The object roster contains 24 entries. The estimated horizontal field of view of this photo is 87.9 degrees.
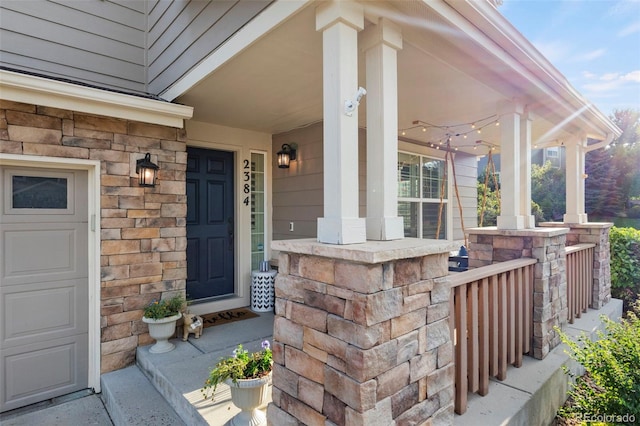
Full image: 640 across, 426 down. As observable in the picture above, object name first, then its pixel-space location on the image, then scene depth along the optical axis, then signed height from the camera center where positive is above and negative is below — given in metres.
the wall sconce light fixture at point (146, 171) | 3.06 +0.42
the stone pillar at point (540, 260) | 2.76 -0.42
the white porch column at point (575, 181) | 4.53 +0.45
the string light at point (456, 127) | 4.13 +1.17
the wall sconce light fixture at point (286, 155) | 4.43 +0.80
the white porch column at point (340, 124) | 1.60 +0.45
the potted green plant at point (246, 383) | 1.95 -0.99
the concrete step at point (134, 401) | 2.28 -1.38
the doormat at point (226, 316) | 3.74 -1.20
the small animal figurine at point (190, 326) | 3.21 -1.08
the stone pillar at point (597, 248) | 4.17 -0.45
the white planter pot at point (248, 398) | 1.95 -1.09
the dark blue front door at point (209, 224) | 4.05 -0.11
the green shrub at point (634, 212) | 14.75 +0.04
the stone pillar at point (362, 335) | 1.37 -0.55
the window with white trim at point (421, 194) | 5.30 +0.34
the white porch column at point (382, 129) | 1.78 +0.47
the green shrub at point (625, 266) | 5.16 -0.83
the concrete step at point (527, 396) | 1.94 -1.17
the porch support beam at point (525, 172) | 3.12 +0.39
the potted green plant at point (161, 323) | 2.95 -0.96
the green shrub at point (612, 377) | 1.84 -0.95
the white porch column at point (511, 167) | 3.00 +0.43
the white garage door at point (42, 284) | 2.67 -0.57
